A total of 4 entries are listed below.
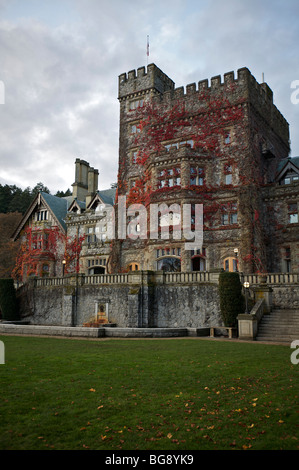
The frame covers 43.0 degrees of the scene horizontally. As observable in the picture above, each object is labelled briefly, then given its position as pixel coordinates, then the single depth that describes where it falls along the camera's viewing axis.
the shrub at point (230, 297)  20.27
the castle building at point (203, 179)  30.97
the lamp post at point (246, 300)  19.38
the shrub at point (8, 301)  29.14
